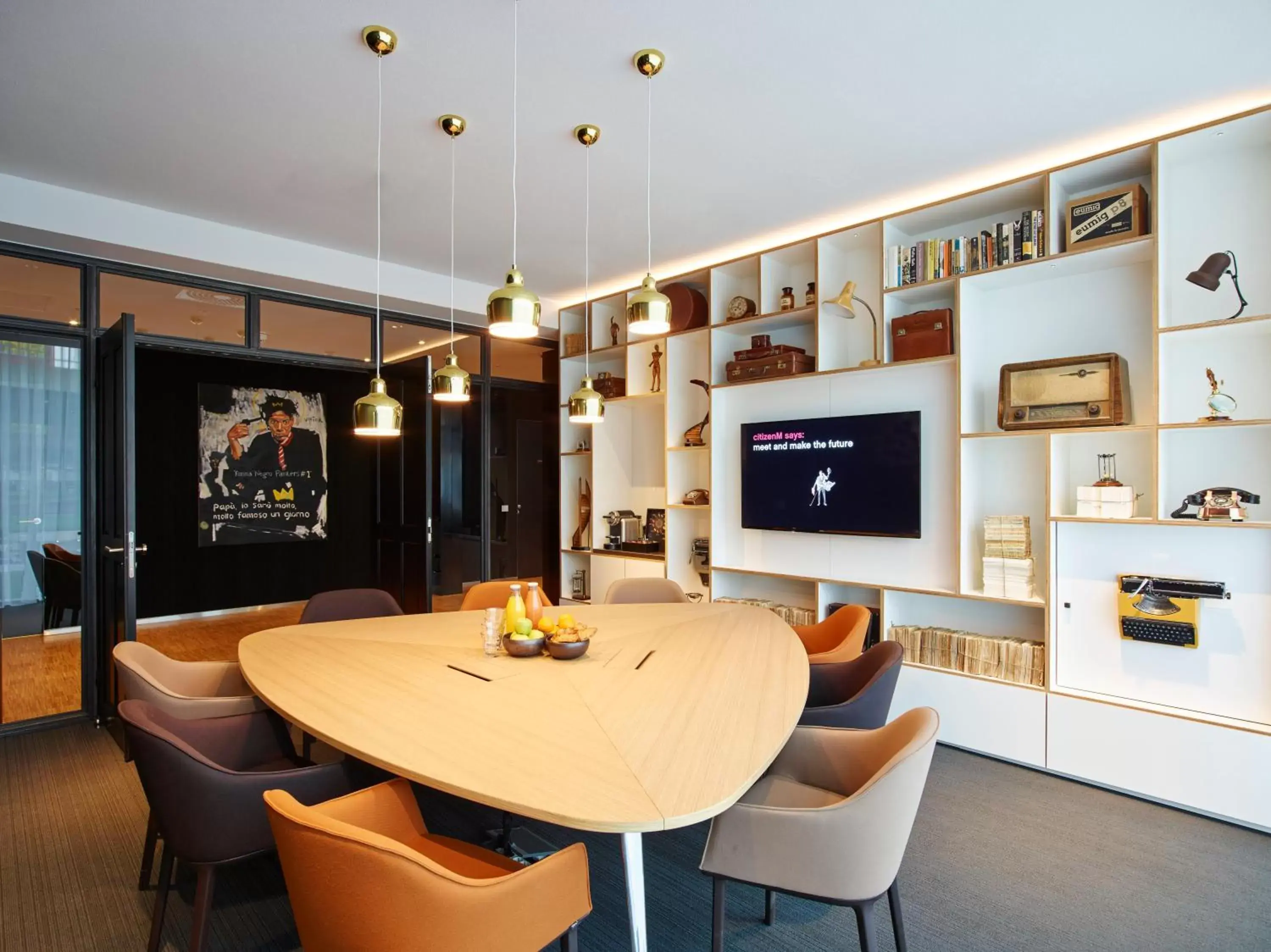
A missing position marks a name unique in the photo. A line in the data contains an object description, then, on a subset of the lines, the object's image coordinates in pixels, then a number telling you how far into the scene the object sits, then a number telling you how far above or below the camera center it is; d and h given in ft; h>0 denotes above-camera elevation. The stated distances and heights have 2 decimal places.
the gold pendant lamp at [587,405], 12.65 +1.33
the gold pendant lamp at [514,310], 8.53 +2.09
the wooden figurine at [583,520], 20.92 -1.26
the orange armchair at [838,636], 10.37 -2.58
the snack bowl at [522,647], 8.89 -2.17
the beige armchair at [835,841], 5.60 -2.99
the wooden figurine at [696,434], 17.78 +1.13
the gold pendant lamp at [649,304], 9.11 +2.30
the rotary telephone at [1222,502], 10.31 -0.39
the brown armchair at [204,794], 6.14 -2.88
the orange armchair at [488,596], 13.35 -2.29
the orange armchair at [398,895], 4.44 -2.80
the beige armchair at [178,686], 8.18 -2.68
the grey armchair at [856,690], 8.23 -2.75
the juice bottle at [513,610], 9.25 -1.78
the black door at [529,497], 28.35 -0.77
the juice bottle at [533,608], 9.70 -1.82
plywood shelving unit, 10.63 +0.26
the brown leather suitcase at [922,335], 13.38 +2.79
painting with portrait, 23.91 +0.46
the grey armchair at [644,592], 14.01 -2.31
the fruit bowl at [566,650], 8.68 -2.16
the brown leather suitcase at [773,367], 15.56 +2.55
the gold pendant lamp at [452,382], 11.46 +1.61
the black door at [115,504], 12.39 -0.46
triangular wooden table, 5.15 -2.29
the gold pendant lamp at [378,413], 10.45 +0.99
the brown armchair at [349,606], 12.31 -2.31
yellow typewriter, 10.89 -2.11
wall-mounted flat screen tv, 14.11 +0.05
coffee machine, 19.98 -1.49
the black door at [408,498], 17.75 -0.53
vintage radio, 11.51 +1.45
